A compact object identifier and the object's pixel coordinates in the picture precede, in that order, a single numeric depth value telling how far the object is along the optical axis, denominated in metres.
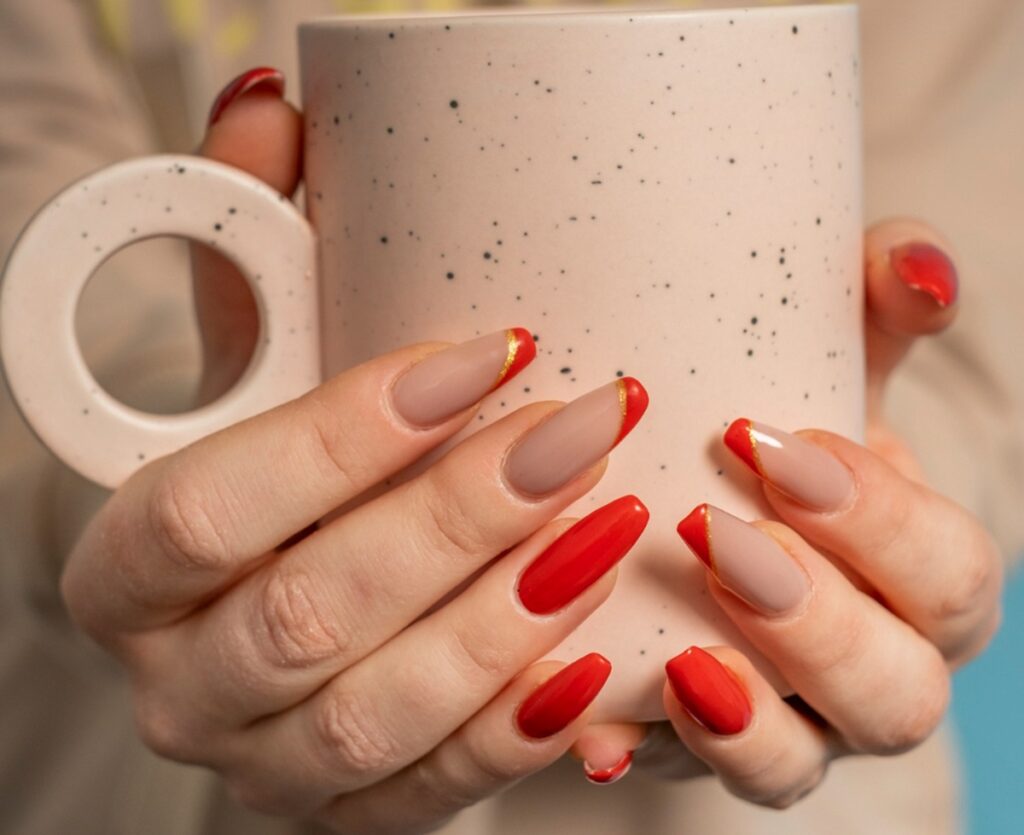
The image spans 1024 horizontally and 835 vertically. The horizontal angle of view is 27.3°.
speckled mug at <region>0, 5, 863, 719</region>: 0.29
